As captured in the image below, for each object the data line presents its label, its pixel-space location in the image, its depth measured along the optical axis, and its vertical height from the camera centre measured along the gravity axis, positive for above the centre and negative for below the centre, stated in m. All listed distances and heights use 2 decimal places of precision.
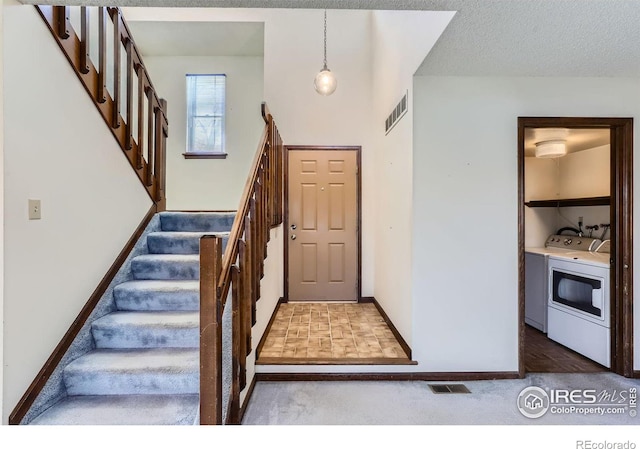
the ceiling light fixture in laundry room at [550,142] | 3.32 +0.88
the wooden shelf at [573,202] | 3.46 +0.26
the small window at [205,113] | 4.98 +1.67
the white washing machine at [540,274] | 3.46 -0.54
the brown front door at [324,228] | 4.49 -0.05
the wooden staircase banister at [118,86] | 2.13 +1.09
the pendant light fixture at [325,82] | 3.66 +1.57
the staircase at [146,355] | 1.82 -0.84
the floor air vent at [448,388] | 2.46 -1.23
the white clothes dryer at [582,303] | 2.74 -0.71
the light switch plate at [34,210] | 1.78 +0.07
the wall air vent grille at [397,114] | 2.85 +1.06
